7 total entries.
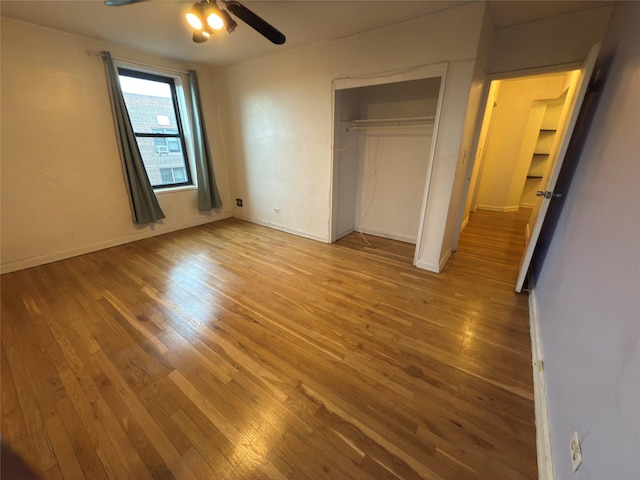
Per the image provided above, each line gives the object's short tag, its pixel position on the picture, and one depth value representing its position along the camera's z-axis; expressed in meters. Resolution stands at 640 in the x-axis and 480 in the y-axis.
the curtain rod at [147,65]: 3.06
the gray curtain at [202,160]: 3.83
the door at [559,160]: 1.83
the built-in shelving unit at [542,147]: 5.20
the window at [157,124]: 3.47
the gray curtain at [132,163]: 3.04
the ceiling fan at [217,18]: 1.74
